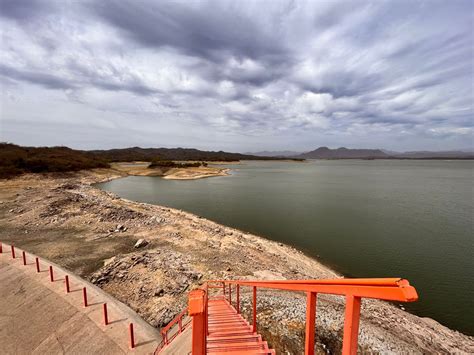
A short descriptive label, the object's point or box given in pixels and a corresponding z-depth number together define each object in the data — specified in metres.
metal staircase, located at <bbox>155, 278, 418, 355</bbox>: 1.58
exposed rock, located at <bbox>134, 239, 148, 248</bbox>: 13.47
